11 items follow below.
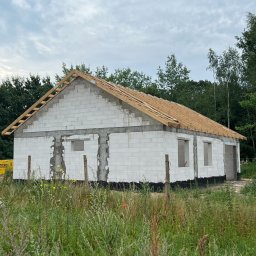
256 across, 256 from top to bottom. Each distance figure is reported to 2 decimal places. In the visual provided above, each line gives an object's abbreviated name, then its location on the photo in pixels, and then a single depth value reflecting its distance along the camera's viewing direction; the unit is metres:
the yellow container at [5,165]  25.81
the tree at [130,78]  54.03
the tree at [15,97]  36.72
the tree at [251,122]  35.31
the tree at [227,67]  38.03
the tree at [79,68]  53.69
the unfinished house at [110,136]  15.98
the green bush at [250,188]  13.87
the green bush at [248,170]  27.63
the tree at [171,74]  50.22
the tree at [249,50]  34.06
